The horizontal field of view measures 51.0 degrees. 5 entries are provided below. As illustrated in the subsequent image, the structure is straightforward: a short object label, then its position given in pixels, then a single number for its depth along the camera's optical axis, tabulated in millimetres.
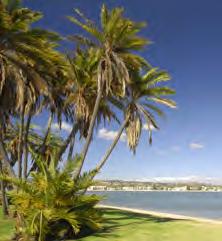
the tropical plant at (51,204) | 8138
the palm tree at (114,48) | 11438
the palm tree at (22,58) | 9752
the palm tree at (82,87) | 12575
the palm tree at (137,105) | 12704
